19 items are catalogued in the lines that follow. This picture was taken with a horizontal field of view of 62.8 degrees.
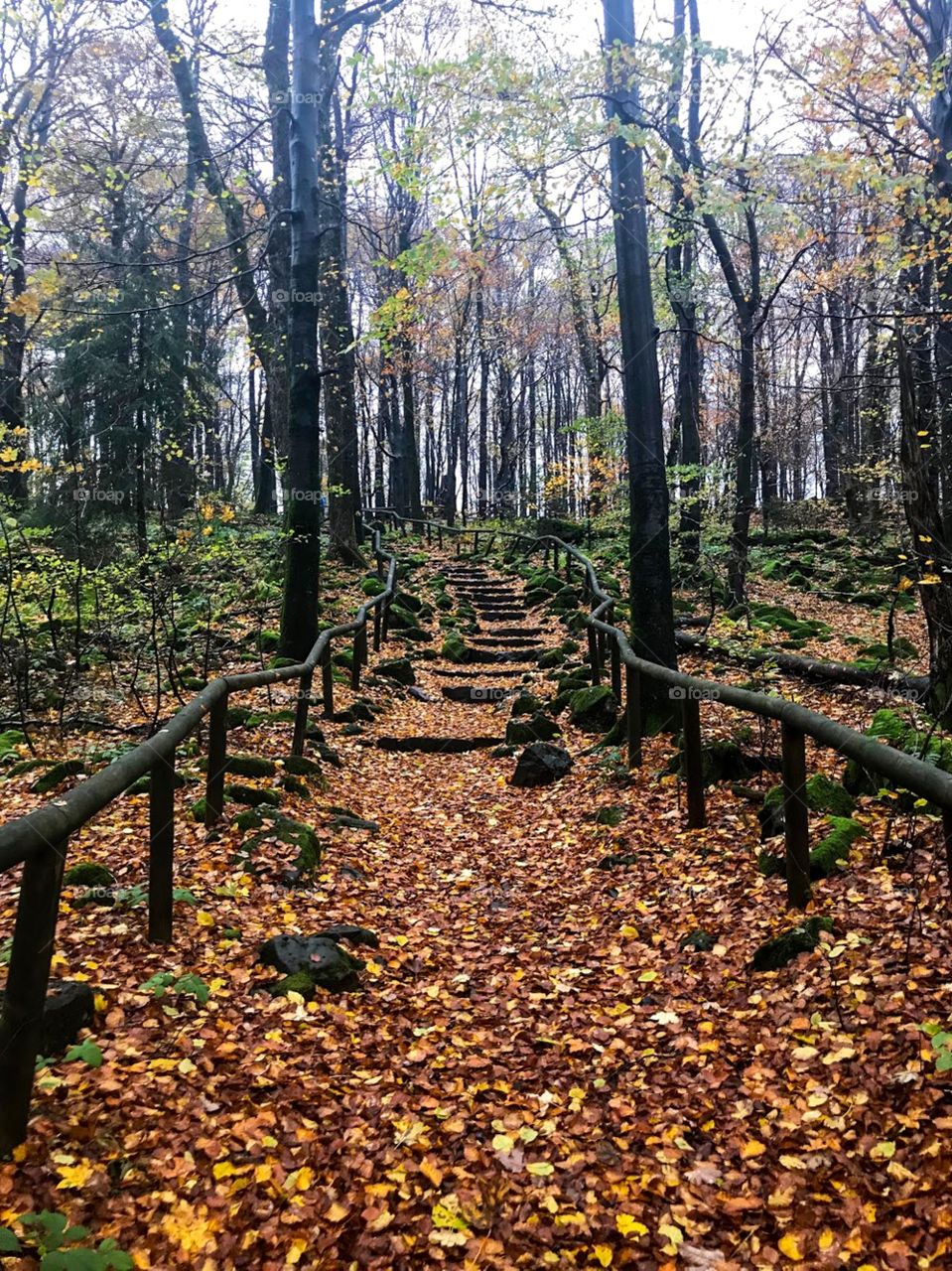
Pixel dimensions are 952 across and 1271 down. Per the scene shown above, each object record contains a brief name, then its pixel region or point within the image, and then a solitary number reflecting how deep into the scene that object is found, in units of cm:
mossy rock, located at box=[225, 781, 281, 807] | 578
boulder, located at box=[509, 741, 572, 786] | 759
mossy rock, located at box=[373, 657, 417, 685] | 1155
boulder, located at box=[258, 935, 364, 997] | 372
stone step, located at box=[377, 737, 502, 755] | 891
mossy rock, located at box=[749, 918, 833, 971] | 367
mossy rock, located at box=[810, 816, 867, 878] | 425
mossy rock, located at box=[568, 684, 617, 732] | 890
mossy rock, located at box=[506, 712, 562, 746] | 875
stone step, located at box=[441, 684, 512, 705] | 1134
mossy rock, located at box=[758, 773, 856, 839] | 489
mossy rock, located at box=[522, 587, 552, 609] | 1653
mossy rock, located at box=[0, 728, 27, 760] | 682
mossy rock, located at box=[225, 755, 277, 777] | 636
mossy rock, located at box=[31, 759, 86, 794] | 572
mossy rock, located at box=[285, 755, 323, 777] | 680
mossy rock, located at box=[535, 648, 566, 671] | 1198
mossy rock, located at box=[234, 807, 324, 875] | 506
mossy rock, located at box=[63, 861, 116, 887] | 415
